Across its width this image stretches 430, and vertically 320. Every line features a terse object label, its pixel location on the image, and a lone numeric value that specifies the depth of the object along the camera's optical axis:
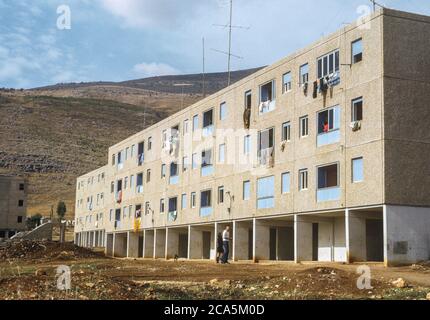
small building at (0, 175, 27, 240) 116.44
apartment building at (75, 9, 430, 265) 31.27
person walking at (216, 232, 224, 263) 36.94
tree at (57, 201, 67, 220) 129.88
